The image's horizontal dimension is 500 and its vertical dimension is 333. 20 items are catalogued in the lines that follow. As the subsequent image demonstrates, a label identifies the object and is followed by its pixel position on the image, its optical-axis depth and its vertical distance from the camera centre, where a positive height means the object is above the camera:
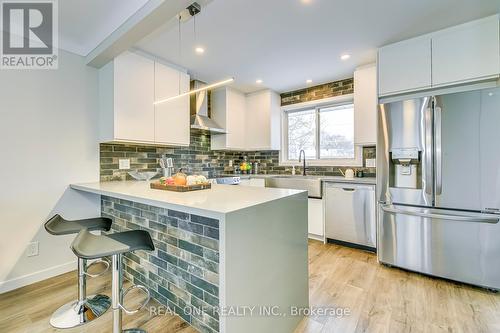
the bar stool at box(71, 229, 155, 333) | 1.15 -0.47
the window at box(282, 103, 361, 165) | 3.61 +0.52
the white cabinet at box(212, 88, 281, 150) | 3.85 +0.83
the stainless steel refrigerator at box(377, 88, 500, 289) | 1.94 -0.20
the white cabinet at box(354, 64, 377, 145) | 2.90 +0.80
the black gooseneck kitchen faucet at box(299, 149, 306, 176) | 3.91 +0.09
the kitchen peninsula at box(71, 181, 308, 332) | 1.13 -0.54
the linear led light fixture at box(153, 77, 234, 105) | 1.84 +0.69
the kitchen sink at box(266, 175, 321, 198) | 3.23 -0.27
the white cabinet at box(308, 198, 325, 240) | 3.23 -0.77
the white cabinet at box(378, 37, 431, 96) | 2.31 +1.06
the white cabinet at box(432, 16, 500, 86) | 2.02 +1.06
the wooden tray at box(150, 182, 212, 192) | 1.74 -0.17
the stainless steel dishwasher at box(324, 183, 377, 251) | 2.81 -0.65
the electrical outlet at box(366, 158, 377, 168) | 3.27 +0.03
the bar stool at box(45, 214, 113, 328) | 1.61 -1.07
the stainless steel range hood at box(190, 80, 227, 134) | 3.42 +0.90
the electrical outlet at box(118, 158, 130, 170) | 2.78 +0.04
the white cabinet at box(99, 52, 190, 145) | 2.41 +0.75
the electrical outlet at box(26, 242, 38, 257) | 2.14 -0.79
